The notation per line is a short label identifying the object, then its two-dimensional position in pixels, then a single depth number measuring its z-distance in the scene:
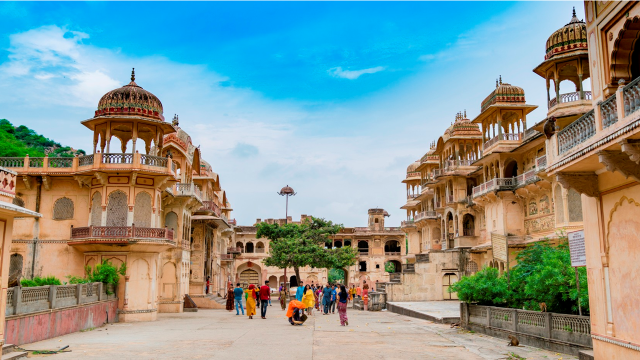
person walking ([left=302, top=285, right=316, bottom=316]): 20.62
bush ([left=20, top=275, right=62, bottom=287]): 16.39
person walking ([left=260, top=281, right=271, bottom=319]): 21.83
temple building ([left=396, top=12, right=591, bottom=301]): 23.61
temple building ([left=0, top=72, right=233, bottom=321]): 22.22
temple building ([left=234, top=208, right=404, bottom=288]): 62.62
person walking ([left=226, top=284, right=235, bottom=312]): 29.30
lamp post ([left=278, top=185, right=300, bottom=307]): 49.81
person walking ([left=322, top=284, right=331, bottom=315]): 26.51
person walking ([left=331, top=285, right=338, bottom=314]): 27.05
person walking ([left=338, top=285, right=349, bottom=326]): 19.07
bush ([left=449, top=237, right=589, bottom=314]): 12.91
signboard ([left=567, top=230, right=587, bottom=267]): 10.98
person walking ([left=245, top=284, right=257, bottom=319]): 22.39
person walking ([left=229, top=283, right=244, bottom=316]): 24.33
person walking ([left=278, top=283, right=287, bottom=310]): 27.54
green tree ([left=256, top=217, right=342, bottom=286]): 37.97
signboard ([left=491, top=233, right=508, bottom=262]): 15.84
